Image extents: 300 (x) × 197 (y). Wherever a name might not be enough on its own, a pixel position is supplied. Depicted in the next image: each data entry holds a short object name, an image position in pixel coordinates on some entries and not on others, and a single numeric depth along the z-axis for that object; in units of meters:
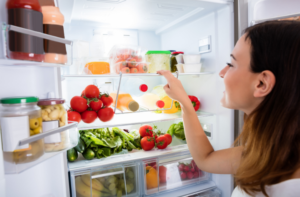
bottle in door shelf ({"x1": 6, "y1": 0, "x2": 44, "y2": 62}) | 0.49
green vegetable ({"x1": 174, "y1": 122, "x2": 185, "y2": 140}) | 1.66
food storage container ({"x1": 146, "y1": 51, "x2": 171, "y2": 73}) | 1.36
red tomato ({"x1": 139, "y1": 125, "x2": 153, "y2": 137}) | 1.52
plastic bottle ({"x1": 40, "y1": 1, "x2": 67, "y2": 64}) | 0.60
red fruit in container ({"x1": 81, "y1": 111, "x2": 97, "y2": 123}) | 1.15
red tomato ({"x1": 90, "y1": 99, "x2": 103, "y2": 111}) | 1.18
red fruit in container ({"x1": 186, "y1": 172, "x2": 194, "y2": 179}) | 1.50
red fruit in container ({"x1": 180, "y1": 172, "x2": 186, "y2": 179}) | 1.48
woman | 0.63
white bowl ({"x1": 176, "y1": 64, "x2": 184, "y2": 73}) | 1.47
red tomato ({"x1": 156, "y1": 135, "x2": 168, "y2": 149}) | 1.47
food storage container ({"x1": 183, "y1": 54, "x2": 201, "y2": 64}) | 1.44
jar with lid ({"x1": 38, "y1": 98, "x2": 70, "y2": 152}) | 0.62
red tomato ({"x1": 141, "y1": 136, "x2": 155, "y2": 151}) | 1.44
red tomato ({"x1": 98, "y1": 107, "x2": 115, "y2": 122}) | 1.19
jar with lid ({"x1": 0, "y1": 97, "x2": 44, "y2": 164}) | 0.50
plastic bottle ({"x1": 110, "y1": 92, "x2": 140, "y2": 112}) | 1.29
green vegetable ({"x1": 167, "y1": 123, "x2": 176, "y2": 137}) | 1.71
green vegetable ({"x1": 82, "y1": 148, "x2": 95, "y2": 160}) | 1.28
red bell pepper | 1.57
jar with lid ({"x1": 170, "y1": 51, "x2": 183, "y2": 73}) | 1.54
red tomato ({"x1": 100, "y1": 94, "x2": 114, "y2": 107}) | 1.25
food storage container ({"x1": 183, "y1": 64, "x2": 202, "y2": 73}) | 1.44
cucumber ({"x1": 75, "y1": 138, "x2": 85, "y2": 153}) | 1.26
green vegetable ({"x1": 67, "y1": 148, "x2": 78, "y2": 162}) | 1.26
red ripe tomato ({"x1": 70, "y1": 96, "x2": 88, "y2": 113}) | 1.13
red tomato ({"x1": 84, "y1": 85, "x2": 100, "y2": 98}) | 1.20
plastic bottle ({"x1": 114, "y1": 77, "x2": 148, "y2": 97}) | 1.51
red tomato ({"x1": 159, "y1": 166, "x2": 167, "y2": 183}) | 1.44
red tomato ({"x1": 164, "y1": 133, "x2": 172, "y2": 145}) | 1.50
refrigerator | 0.87
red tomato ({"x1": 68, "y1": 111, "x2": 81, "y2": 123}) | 1.10
